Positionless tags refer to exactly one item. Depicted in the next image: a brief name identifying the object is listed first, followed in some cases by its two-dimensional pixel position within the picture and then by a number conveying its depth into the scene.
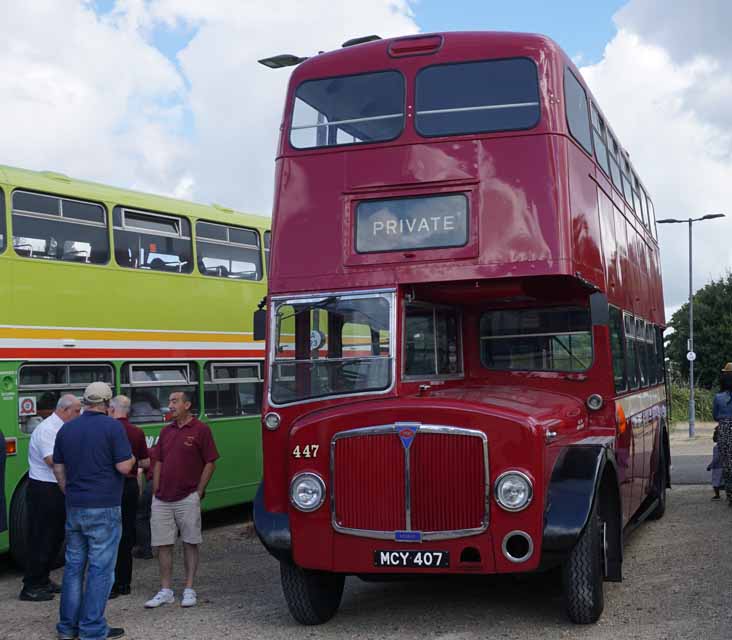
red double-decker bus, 7.55
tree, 56.72
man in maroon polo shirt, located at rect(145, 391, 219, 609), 9.20
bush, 41.97
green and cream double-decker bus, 11.62
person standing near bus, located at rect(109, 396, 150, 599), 9.88
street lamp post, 35.12
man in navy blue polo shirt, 7.92
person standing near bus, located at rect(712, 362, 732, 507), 14.36
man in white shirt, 9.59
